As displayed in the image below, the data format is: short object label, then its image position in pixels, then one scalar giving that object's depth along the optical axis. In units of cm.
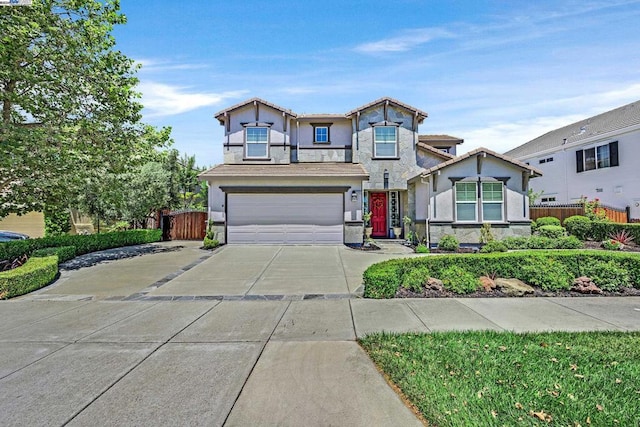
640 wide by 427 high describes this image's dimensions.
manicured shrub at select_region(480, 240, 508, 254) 1180
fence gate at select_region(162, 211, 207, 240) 1914
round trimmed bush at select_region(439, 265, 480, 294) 750
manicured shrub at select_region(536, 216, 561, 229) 1634
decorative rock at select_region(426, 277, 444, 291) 754
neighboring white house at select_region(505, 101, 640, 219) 1825
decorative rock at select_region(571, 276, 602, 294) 742
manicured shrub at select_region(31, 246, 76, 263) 1034
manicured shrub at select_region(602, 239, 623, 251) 1229
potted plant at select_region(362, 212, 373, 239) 1602
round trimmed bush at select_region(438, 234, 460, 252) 1334
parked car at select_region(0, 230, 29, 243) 1419
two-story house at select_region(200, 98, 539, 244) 1415
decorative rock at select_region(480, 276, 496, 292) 757
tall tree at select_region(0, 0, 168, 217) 998
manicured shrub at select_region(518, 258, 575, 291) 759
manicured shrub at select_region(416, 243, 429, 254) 1301
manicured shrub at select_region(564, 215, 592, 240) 1544
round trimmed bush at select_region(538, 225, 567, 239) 1414
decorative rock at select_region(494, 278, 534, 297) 741
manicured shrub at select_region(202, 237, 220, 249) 1465
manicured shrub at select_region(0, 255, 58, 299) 773
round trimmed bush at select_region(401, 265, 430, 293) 754
